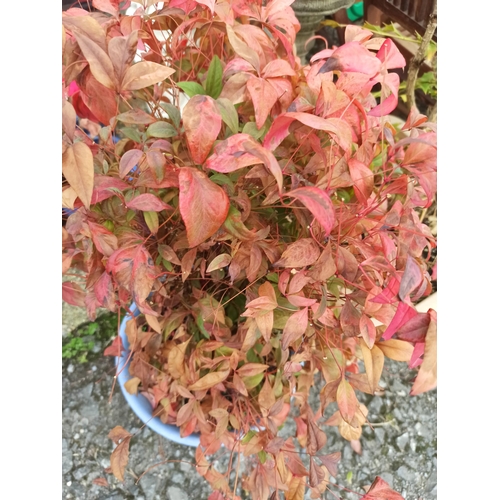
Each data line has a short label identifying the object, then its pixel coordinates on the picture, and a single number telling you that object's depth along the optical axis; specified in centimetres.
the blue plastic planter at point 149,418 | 92
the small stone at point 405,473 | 104
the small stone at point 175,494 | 100
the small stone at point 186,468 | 102
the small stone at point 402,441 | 107
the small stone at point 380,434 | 108
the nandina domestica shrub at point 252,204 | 42
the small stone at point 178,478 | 101
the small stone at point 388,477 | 103
